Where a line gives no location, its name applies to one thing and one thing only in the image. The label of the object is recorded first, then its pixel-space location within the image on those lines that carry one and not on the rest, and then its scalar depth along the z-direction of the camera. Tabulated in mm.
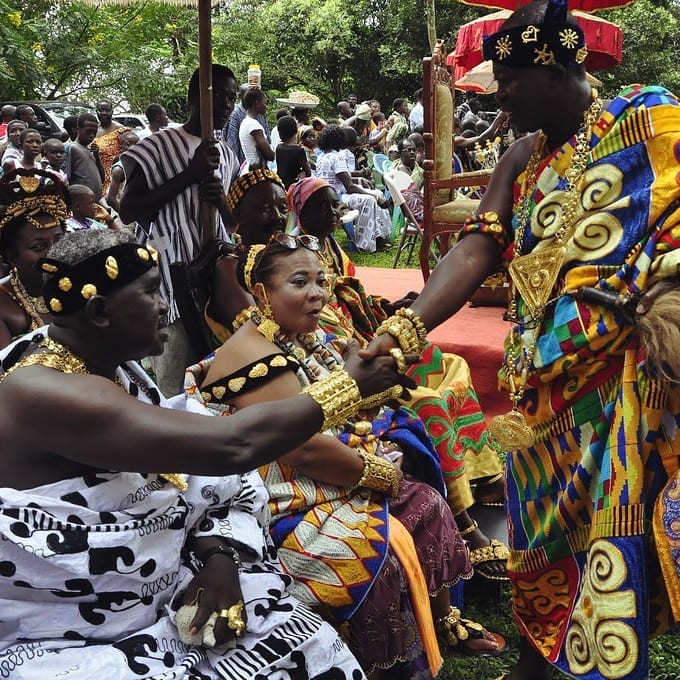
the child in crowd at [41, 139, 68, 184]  10422
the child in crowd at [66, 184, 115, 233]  6277
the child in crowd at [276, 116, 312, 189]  6496
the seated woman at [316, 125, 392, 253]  11953
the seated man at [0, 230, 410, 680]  1730
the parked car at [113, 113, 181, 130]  17141
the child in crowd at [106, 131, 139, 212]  9609
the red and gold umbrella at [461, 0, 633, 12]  5684
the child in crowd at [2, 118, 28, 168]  9609
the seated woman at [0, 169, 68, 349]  3537
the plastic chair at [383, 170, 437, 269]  10641
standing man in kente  2205
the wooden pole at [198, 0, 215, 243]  3799
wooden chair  6613
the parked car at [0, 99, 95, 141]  14289
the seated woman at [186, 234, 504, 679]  2578
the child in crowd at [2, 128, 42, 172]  9400
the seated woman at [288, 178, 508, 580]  3508
